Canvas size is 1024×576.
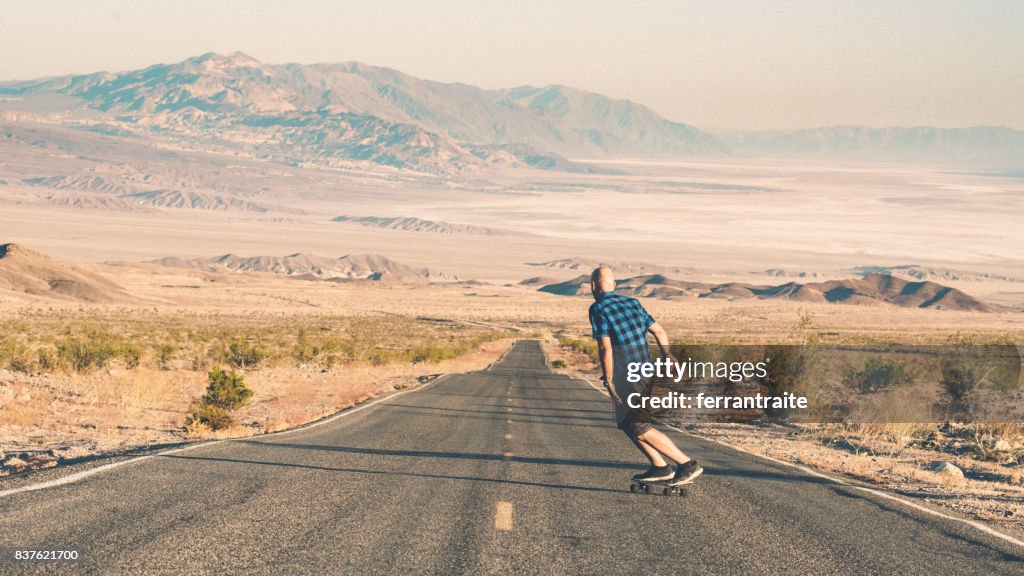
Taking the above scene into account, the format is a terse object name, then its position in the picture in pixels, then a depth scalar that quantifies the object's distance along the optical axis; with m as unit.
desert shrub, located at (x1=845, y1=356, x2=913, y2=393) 30.38
